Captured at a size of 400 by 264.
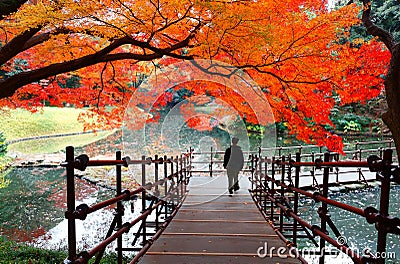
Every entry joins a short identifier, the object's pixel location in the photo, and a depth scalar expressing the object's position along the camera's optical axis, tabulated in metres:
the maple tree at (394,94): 5.73
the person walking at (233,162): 7.66
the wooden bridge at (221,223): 2.01
